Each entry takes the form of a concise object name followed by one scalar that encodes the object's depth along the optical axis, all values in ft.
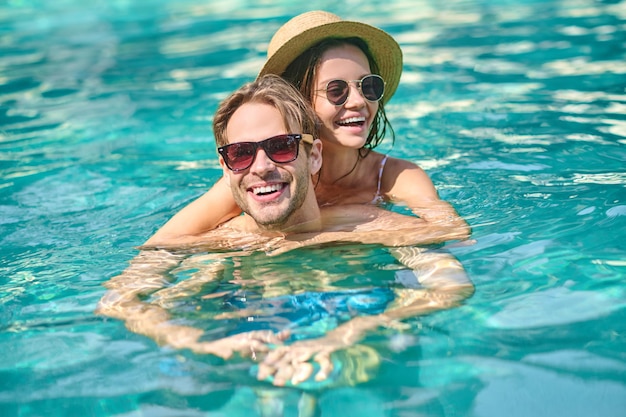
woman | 14.52
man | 10.46
